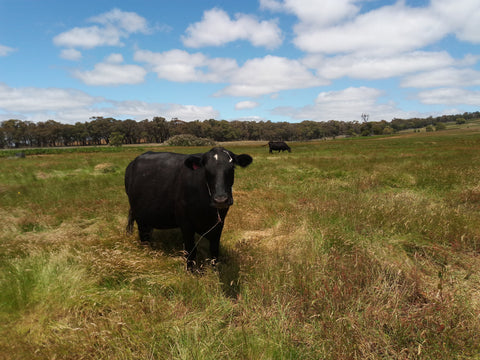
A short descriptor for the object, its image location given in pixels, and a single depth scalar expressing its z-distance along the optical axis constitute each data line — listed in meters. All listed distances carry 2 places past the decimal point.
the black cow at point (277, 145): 42.45
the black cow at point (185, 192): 4.06
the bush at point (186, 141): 99.19
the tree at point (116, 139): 105.50
